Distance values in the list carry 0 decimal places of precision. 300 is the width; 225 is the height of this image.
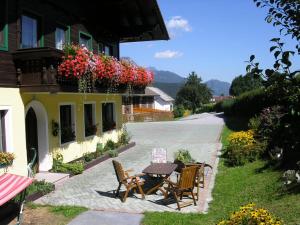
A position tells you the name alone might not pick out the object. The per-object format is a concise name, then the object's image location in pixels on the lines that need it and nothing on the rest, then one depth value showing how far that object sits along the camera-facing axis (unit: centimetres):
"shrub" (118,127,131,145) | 1436
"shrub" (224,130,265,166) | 1050
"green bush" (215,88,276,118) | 2080
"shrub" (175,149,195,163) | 969
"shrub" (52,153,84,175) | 935
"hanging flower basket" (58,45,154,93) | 822
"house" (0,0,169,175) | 778
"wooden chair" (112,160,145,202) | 717
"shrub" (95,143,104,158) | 1172
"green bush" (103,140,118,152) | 1290
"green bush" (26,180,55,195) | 737
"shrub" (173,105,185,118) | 4624
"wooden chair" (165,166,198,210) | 661
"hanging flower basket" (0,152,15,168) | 739
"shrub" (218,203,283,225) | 314
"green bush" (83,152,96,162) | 1092
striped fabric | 525
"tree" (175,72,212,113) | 5907
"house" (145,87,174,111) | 5733
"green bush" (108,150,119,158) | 1230
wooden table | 737
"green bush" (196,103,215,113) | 5118
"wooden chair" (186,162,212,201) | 744
